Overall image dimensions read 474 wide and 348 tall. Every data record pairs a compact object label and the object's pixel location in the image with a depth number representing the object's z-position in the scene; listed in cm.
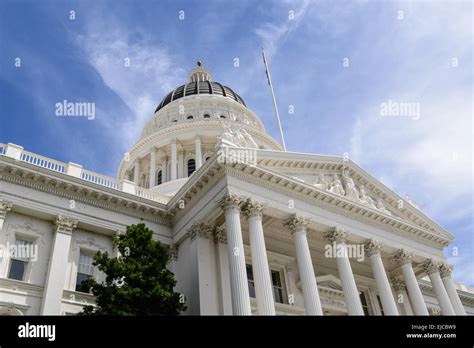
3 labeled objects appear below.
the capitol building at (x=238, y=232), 1972
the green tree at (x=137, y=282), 1585
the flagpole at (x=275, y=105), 3381
